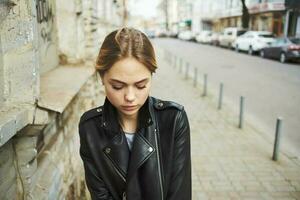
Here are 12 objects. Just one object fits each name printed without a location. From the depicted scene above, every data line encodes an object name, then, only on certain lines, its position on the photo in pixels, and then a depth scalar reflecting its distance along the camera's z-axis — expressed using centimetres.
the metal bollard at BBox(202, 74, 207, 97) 1030
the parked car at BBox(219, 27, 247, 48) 2977
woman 178
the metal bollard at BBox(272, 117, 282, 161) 523
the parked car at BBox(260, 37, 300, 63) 1791
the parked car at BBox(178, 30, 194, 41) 4820
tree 3153
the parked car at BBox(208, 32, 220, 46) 3418
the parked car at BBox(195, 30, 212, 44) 3854
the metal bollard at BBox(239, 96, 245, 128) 693
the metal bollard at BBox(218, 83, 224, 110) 867
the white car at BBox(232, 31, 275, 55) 2305
